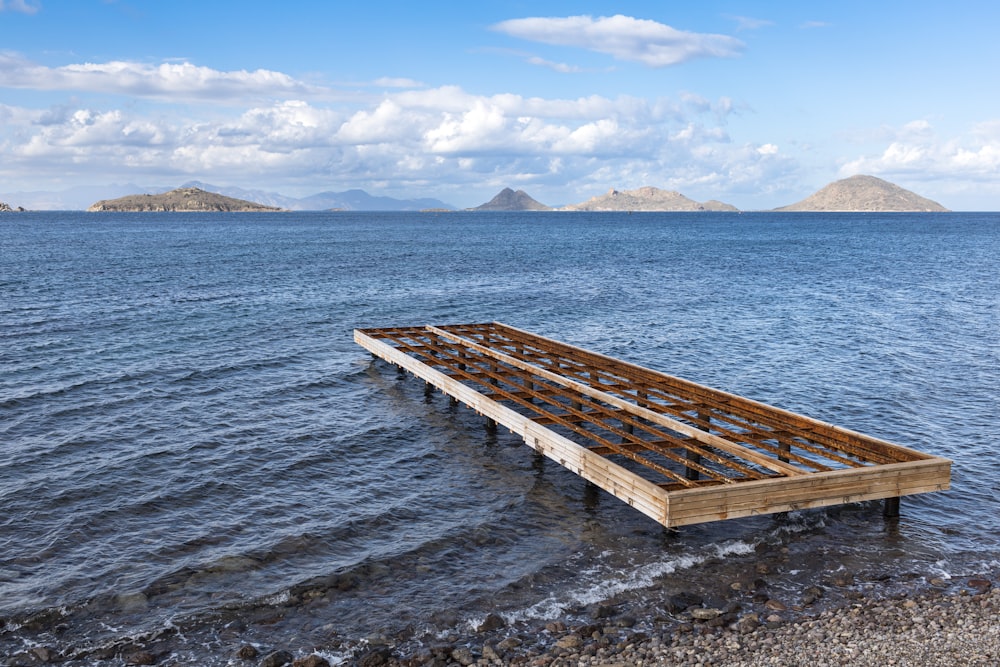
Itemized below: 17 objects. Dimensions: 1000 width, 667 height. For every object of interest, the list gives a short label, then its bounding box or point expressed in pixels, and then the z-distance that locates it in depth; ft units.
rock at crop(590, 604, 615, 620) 36.93
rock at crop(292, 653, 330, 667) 32.96
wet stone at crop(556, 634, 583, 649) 33.94
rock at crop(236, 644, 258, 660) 33.86
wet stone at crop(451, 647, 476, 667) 33.06
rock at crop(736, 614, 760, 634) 34.83
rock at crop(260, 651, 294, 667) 33.09
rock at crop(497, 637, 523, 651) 34.22
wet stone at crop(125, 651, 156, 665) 33.53
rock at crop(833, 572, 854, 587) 39.83
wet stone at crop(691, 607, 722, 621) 36.11
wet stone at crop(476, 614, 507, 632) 36.22
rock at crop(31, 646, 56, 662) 33.73
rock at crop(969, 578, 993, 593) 38.91
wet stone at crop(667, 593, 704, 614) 37.04
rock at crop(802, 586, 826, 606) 37.86
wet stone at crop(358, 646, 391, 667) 33.22
